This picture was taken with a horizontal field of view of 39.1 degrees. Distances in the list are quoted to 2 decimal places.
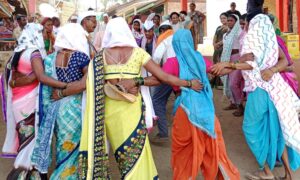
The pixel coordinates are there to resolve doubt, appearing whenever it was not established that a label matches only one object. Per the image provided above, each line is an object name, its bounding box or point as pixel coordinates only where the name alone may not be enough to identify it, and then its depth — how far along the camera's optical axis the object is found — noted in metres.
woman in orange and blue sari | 3.46
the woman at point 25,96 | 3.78
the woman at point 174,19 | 8.86
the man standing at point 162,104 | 5.46
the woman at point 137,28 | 8.71
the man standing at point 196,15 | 12.01
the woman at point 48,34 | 5.05
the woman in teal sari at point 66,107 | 3.49
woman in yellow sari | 3.25
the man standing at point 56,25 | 6.60
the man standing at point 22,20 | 5.82
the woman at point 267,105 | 3.89
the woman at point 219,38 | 9.31
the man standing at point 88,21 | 4.20
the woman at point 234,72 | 6.78
